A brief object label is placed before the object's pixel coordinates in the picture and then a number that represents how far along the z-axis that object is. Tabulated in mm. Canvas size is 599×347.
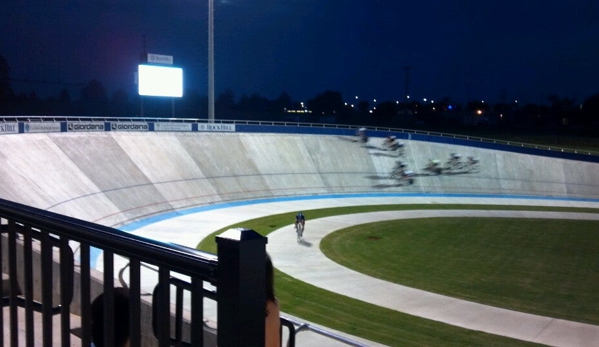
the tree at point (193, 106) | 98938
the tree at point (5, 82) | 89619
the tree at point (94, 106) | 89938
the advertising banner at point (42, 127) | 30203
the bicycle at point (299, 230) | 26188
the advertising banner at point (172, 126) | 38997
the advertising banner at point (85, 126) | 33188
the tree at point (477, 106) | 175250
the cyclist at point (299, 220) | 26172
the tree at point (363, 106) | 182750
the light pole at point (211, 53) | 41594
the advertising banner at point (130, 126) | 36031
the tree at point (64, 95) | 110375
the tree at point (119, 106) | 88562
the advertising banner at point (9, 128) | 28641
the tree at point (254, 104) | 149062
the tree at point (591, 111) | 138500
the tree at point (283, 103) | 157000
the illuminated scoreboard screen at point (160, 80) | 45156
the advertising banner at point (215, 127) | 41750
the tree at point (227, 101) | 140812
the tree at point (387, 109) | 151875
